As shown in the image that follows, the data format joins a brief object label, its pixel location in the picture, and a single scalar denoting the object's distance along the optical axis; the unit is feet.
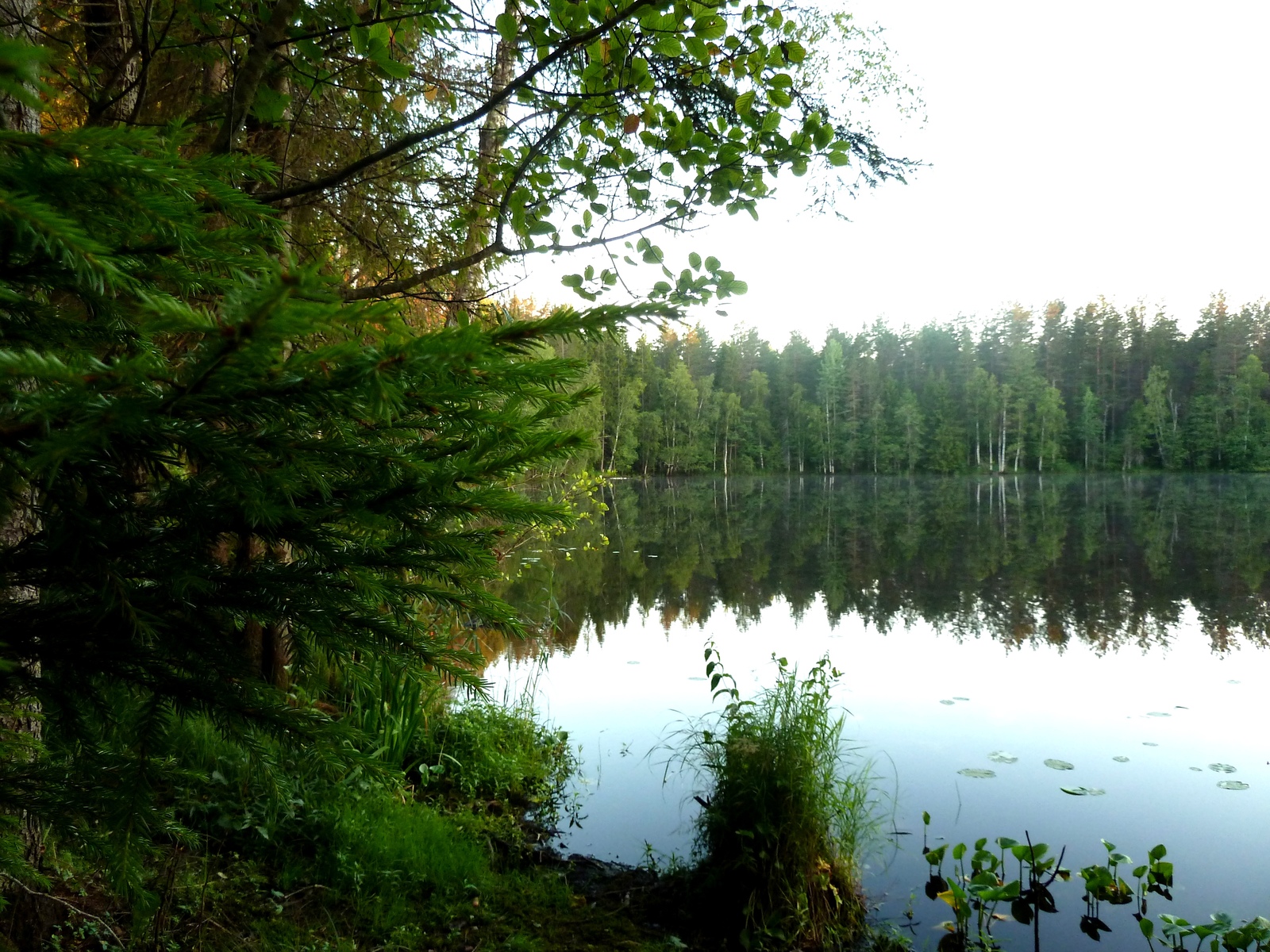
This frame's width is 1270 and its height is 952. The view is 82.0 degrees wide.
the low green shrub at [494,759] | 16.92
